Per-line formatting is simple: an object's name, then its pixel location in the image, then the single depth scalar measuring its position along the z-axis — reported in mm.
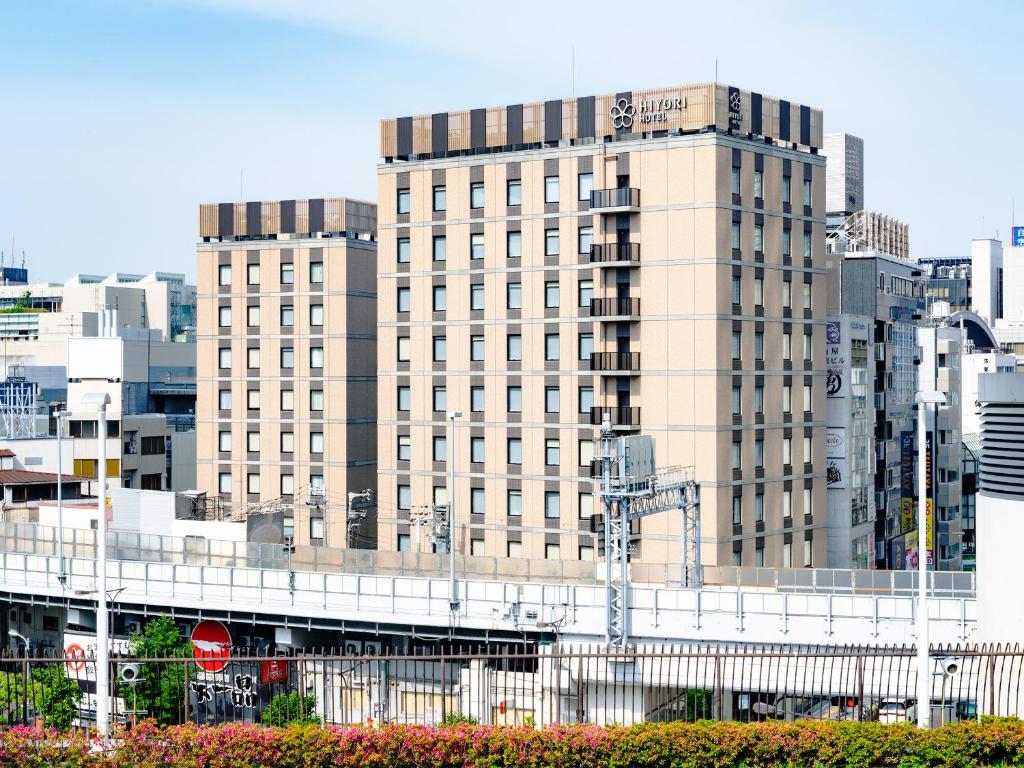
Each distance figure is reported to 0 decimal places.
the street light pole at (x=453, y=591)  50344
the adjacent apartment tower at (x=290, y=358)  86625
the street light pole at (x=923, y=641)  33406
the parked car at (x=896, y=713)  38178
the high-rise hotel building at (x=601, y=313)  67688
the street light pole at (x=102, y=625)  33719
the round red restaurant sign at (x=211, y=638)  55562
